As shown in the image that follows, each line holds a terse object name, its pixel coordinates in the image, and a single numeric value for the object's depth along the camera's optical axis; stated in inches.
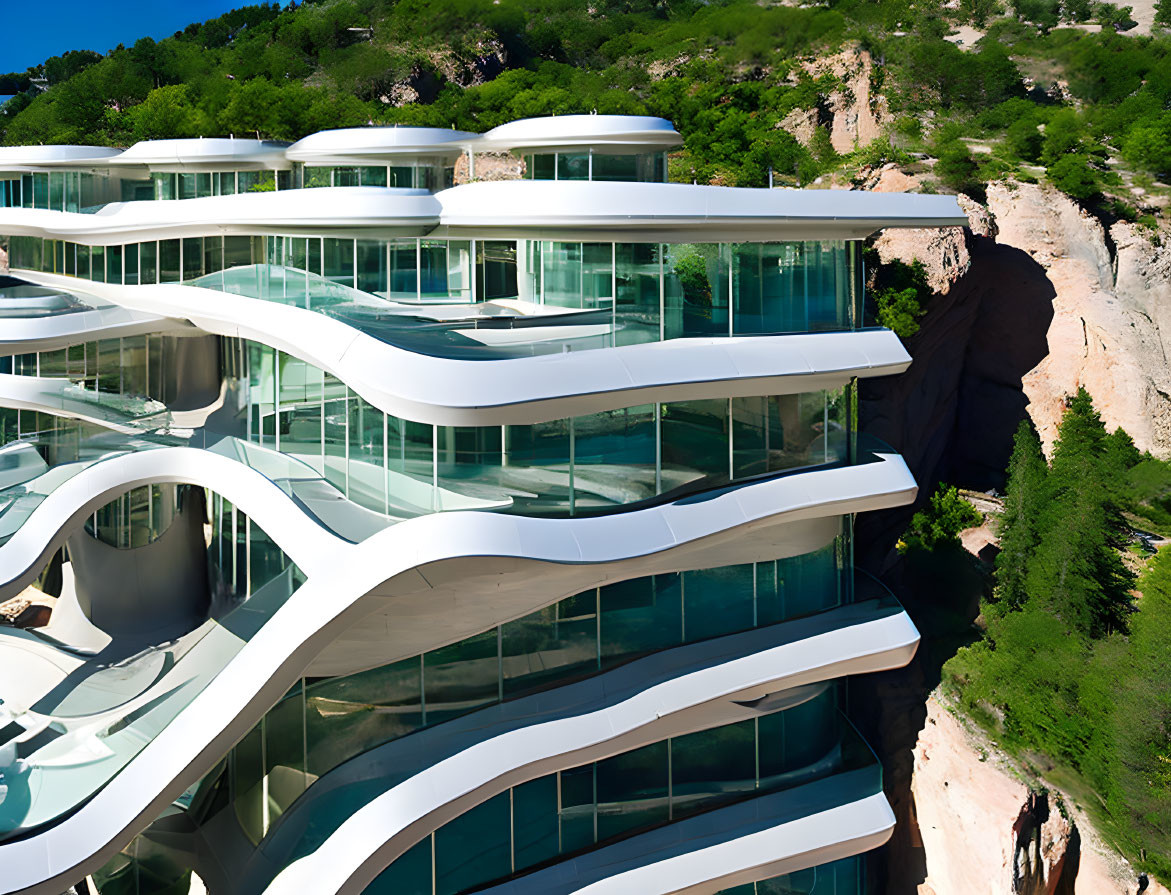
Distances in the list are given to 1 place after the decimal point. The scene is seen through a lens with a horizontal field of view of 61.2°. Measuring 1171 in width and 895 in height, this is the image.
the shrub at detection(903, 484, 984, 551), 1331.2
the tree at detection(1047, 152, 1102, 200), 1521.4
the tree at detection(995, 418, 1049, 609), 1127.0
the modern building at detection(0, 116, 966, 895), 598.9
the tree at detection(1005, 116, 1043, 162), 1708.9
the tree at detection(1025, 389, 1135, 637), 1037.8
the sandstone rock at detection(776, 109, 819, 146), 2116.1
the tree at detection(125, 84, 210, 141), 2053.4
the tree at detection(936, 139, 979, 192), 1515.7
